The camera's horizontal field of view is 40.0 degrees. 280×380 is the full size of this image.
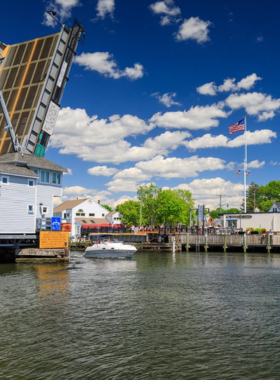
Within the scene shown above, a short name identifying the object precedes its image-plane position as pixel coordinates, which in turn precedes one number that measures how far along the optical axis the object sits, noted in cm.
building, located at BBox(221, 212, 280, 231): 6669
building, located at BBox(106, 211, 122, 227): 11872
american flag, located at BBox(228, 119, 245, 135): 6232
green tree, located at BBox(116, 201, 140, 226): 10500
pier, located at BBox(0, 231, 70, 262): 3850
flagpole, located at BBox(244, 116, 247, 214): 7712
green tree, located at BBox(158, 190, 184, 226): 10006
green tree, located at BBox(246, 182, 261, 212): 14175
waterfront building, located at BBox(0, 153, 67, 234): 3641
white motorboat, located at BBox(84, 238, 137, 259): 4991
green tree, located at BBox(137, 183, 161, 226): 10394
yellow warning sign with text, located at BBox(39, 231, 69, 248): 3925
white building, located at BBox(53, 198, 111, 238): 10038
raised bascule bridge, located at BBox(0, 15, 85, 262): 4478
